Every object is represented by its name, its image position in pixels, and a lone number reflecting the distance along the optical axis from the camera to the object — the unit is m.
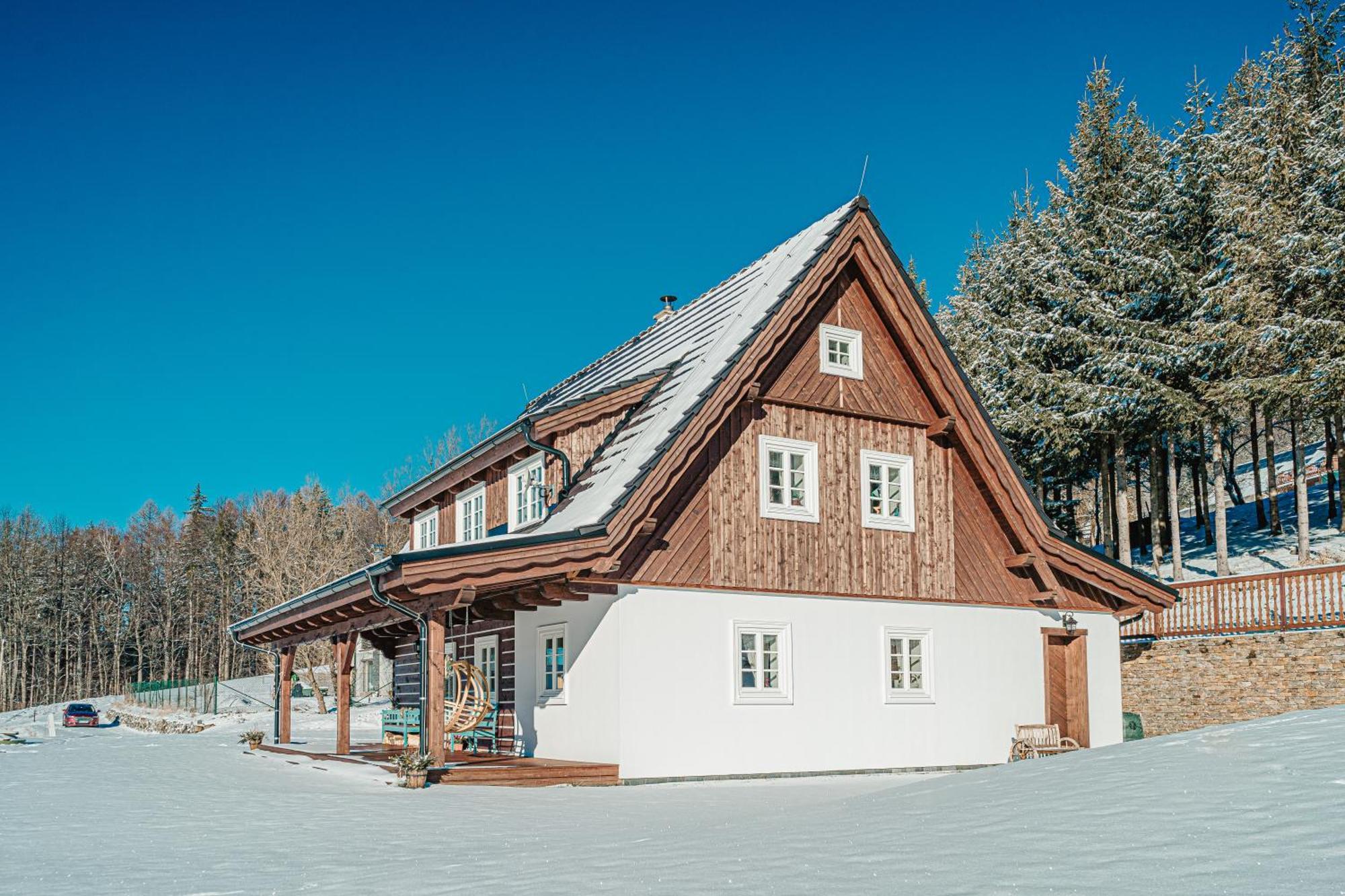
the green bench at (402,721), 16.84
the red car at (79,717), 47.75
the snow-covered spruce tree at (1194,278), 29.47
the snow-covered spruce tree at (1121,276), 30.03
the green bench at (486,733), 18.47
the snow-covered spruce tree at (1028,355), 31.64
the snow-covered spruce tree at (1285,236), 26.28
